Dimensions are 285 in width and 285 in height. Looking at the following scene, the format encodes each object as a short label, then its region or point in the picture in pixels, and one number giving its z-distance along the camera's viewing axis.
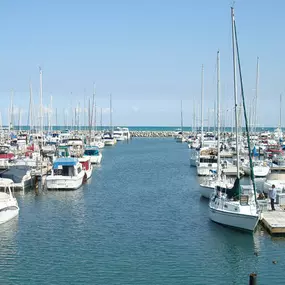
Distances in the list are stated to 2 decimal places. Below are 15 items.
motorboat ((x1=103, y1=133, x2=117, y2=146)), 127.69
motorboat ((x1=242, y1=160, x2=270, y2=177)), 53.94
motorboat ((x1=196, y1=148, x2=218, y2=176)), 56.51
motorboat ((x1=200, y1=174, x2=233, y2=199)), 39.87
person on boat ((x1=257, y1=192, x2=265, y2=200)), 34.12
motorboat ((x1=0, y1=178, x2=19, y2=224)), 31.53
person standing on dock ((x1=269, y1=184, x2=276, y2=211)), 32.34
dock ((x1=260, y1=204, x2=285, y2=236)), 28.20
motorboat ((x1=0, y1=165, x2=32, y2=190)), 43.92
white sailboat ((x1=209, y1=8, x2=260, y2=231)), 28.89
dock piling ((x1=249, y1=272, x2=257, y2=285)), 18.80
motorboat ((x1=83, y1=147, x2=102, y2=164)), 72.12
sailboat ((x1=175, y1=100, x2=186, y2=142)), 149.71
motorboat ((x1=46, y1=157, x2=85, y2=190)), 44.45
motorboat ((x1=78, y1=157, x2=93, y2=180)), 54.26
